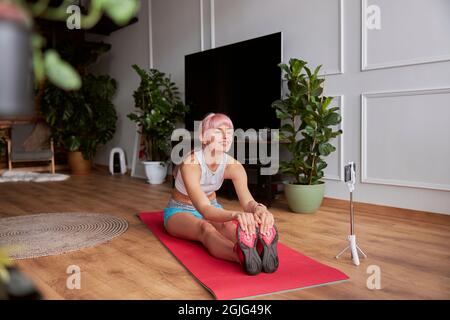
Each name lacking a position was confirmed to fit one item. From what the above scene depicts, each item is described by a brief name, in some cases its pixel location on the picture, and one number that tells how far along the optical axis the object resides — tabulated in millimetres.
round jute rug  2400
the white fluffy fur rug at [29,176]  5691
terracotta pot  6458
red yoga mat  1688
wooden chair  6184
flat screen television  3764
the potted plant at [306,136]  3156
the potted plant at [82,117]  6215
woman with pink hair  1785
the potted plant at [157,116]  4941
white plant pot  5145
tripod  2037
